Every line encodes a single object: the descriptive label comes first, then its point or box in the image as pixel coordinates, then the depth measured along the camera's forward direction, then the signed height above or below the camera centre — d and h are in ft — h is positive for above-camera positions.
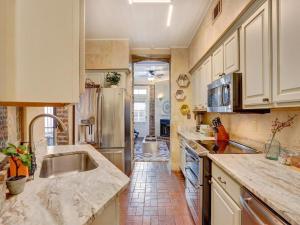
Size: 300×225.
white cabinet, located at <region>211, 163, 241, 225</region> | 4.75 -2.18
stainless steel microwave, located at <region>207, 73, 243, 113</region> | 6.88 +0.62
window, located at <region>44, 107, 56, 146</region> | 12.66 -1.25
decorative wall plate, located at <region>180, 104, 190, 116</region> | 15.64 +0.16
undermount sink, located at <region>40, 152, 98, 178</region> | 6.30 -1.61
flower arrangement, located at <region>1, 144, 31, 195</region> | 3.34 -0.96
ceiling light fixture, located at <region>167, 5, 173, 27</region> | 9.97 +4.75
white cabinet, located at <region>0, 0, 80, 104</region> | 2.93 +0.86
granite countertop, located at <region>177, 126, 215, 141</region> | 10.48 -1.31
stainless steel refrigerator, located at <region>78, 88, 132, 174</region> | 13.44 -0.81
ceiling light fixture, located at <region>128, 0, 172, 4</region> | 9.28 +4.74
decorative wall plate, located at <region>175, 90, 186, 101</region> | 15.66 +1.17
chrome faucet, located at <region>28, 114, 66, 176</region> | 4.30 -0.66
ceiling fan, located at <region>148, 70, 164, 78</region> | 26.96 +4.94
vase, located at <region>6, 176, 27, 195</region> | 3.31 -1.14
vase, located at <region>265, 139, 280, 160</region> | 5.86 -1.05
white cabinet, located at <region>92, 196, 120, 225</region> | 3.59 -1.81
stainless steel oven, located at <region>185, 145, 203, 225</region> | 7.26 -2.72
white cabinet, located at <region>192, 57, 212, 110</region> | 10.85 +1.64
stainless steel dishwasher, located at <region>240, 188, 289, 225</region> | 3.25 -1.70
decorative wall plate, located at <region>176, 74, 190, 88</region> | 15.60 +2.18
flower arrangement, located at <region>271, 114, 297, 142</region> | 5.76 -0.36
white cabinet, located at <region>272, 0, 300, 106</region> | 4.23 +1.27
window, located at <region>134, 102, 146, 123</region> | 34.42 +0.01
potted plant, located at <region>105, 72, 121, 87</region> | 14.28 +2.17
